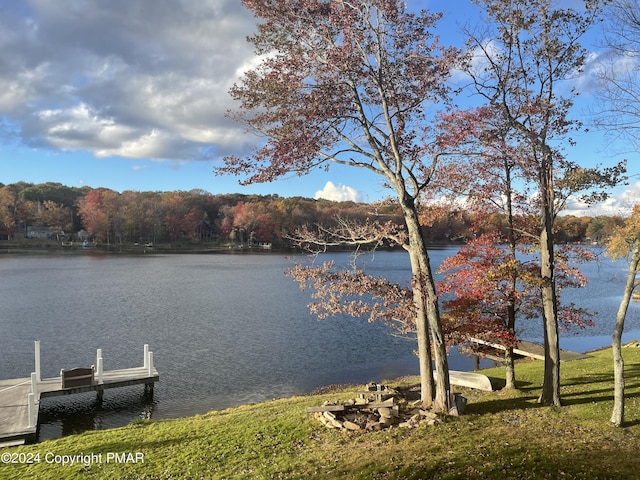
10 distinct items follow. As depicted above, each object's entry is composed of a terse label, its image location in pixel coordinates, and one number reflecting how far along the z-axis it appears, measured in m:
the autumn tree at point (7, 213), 106.75
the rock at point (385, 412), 9.88
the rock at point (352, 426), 9.63
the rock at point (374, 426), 9.58
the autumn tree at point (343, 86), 10.51
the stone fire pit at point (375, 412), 9.68
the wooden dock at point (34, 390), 13.33
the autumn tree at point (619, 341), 8.89
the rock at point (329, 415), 10.17
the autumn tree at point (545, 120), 11.17
